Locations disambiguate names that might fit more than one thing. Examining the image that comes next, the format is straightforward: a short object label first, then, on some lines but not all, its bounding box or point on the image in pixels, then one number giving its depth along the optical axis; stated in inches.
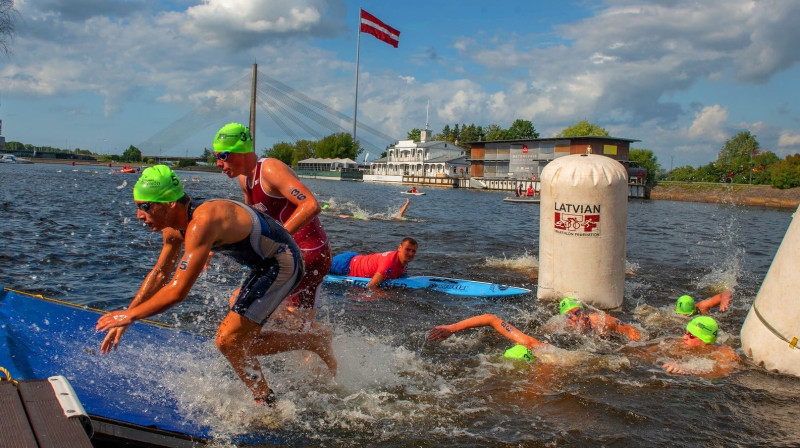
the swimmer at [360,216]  998.5
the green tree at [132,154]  5044.3
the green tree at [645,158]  4321.1
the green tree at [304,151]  5708.7
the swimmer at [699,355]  257.9
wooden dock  121.9
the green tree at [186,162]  4785.9
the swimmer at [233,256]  148.6
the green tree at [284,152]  5920.3
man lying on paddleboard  410.0
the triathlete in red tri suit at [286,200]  191.0
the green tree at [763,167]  2716.5
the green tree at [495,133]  4864.7
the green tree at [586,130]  4168.8
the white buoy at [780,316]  244.2
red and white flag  3770.7
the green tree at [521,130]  4825.3
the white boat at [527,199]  1879.7
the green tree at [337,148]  5157.5
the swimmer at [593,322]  302.7
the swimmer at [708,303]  363.9
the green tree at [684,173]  3804.1
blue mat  169.0
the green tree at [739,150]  3899.1
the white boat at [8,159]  4192.2
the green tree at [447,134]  5638.8
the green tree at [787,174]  2256.4
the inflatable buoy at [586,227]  334.0
